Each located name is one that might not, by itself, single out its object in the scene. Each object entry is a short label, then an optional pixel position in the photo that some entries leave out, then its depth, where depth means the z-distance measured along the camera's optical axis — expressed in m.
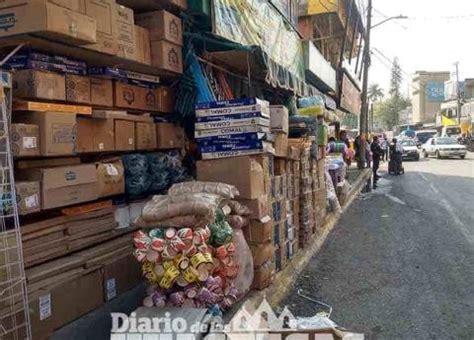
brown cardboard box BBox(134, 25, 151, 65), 5.09
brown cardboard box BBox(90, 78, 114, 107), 4.63
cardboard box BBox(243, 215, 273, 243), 4.86
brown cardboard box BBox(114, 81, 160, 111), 5.02
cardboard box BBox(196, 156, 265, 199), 4.77
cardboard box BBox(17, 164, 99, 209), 3.83
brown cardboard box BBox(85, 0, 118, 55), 4.30
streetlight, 25.53
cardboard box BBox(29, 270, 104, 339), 3.56
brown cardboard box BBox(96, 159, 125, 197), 4.58
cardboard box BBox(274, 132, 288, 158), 5.90
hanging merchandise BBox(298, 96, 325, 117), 9.64
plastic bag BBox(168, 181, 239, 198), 4.38
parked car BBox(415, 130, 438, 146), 47.53
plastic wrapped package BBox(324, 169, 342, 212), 10.27
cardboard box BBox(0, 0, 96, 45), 3.59
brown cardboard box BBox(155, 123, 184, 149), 5.67
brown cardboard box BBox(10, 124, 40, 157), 3.60
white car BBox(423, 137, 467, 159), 32.38
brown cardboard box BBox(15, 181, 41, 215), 3.60
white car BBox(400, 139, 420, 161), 31.64
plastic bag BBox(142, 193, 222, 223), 3.87
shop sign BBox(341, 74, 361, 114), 20.52
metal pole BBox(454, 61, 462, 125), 58.12
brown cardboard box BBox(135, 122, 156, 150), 5.23
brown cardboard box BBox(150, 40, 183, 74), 5.34
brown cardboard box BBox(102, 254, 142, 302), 4.39
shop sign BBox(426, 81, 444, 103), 84.38
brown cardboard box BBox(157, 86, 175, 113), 5.81
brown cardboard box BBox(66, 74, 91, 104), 4.28
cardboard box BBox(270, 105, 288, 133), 5.98
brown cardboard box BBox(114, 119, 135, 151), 4.89
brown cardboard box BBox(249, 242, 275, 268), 4.84
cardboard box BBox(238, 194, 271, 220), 4.80
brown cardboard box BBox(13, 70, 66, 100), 3.85
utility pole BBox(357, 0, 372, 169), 20.89
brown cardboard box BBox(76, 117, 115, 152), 4.42
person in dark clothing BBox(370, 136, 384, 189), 16.95
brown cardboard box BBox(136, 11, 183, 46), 5.40
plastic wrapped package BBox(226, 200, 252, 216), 4.55
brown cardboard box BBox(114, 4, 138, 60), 4.74
